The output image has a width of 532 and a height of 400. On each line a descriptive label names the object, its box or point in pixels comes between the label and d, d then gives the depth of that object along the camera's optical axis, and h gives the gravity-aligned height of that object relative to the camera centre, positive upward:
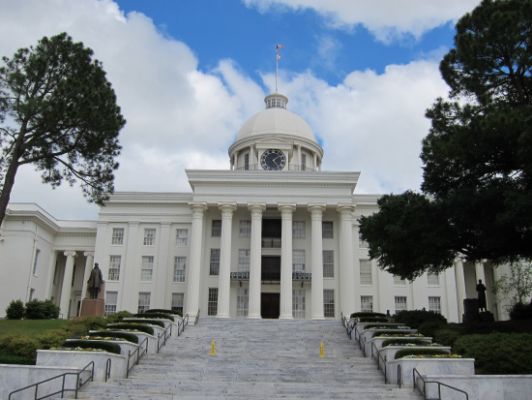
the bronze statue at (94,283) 29.97 +2.80
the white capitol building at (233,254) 42.56 +6.78
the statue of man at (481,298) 30.67 +2.45
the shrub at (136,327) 24.75 +0.41
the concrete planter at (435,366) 17.47 -0.74
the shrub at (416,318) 28.84 +1.27
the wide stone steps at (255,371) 16.52 -1.12
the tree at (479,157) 21.75 +7.71
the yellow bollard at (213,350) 23.61 -0.51
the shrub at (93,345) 19.20 -0.30
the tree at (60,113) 24.78 +9.71
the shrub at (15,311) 33.53 +1.37
